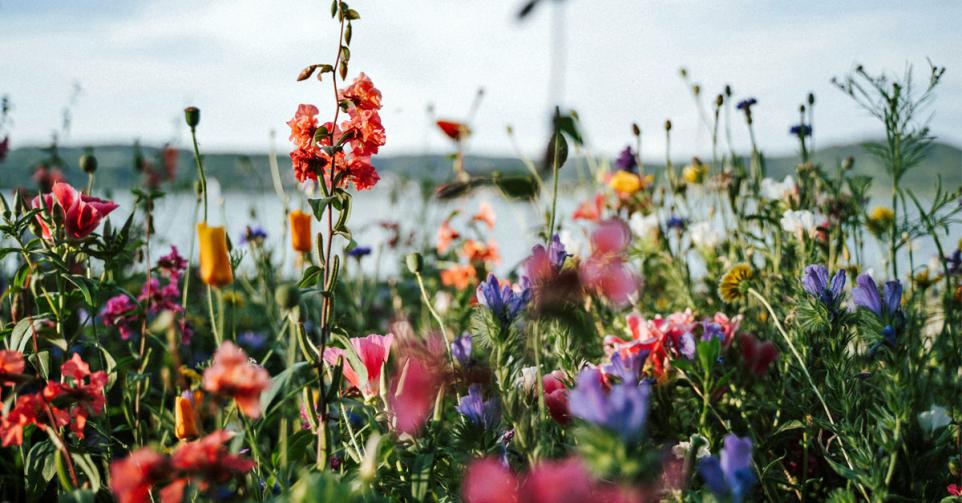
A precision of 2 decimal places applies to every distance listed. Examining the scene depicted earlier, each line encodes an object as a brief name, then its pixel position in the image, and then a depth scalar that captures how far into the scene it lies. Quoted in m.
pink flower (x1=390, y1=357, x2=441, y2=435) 0.99
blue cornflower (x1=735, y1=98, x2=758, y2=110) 2.03
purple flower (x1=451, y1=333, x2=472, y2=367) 1.15
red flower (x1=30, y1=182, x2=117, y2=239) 1.10
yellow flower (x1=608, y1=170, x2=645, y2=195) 2.37
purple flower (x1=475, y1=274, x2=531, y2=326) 1.00
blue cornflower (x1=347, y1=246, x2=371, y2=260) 2.74
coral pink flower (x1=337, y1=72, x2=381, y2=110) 1.02
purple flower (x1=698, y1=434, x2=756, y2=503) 0.64
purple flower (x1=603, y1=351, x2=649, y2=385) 1.05
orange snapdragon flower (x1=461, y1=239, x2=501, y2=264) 2.45
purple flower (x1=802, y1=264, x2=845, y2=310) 1.04
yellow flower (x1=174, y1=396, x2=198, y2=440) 0.95
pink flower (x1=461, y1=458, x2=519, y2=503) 0.62
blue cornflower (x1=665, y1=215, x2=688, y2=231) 2.16
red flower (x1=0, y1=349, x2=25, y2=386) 0.82
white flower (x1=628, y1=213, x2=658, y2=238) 2.28
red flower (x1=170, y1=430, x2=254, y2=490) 0.67
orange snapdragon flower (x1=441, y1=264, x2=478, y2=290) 2.45
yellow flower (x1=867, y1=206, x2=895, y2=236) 1.82
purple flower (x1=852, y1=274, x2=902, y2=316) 1.02
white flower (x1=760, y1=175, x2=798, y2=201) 1.85
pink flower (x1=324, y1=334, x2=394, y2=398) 1.04
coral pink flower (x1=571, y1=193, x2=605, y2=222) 2.49
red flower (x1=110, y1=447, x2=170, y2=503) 0.65
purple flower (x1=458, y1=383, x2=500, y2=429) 0.96
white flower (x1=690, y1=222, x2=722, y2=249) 2.12
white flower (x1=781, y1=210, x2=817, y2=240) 1.57
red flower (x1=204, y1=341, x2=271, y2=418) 0.69
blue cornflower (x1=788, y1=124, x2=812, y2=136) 1.97
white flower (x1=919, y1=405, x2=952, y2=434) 1.05
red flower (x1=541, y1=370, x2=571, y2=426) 1.08
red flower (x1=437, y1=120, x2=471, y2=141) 2.37
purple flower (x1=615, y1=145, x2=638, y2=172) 2.59
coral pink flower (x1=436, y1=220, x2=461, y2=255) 2.76
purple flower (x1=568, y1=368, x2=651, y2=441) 0.57
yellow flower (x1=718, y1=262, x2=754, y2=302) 1.51
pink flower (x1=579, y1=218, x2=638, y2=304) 0.90
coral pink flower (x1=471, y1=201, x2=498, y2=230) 2.64
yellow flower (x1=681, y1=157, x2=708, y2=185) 2.36
